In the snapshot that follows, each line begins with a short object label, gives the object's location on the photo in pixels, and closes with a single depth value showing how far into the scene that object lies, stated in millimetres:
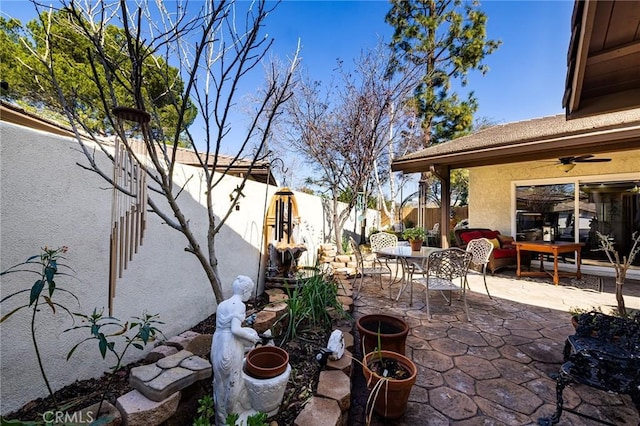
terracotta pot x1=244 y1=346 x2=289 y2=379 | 1702
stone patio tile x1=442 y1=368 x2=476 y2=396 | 2106
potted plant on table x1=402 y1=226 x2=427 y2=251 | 5721
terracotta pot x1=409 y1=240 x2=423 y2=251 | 4484
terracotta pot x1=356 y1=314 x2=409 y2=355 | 2238
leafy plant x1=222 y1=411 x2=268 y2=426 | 1310
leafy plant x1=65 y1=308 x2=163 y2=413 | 1351
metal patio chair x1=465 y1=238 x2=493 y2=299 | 4215
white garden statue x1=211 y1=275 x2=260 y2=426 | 1509
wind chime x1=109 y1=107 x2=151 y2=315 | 1782
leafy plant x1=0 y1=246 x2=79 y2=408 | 1236
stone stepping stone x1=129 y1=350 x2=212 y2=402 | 1505
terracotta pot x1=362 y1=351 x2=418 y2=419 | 1720
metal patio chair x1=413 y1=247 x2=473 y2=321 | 3396
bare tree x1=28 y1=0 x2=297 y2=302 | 1684
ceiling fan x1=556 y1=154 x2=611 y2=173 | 5040
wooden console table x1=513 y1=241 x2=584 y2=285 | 4973
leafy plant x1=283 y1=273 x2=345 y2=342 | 2650
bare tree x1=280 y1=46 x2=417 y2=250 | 7621
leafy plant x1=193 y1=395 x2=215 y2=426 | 1519
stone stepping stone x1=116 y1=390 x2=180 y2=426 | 1391
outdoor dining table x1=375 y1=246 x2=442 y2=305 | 3885
